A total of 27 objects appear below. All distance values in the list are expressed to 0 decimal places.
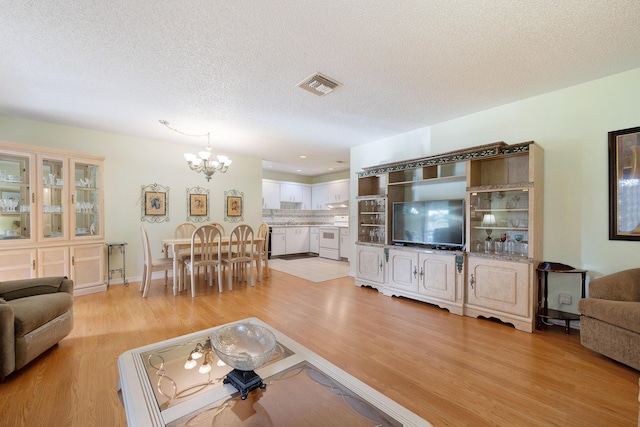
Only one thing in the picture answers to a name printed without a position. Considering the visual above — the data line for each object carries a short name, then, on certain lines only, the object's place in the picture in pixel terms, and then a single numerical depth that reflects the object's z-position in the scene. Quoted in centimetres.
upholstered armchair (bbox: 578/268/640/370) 204
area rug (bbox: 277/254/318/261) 761
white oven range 727
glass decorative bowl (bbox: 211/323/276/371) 125
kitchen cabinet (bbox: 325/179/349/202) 787
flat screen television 357
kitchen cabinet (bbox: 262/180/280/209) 816
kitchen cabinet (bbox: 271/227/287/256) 781
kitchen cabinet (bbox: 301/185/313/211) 912
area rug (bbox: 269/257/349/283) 529
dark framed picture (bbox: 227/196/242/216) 599
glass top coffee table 107
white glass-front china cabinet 350
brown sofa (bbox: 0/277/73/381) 189
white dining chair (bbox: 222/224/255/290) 444
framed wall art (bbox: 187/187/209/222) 546
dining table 400
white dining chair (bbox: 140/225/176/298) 389
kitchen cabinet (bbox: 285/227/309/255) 808
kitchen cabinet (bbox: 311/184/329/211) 865
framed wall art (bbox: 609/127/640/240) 256
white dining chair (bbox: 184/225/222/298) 400
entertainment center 293
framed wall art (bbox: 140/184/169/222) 494
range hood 795
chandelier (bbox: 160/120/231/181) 406
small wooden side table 271
